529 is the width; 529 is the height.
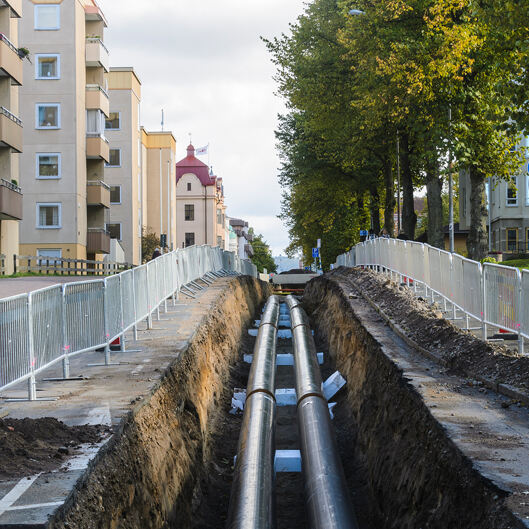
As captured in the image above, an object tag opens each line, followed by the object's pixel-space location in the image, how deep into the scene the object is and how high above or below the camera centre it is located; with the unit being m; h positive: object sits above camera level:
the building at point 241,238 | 157.04 +6.84
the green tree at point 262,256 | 156.62 +3.39
